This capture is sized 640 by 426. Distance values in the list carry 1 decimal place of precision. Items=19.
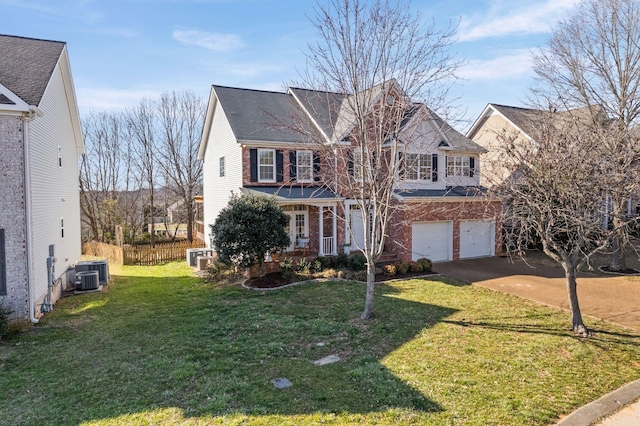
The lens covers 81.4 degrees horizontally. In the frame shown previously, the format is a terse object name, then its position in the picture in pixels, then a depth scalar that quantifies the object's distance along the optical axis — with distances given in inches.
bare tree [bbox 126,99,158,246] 1232.2
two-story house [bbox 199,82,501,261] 689.0
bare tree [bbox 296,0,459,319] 357.1
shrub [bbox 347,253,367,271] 595.2
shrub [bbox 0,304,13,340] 334.3
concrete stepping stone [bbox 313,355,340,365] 281.5
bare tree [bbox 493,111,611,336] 319.3
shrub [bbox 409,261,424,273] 617.2
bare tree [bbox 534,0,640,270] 604.4
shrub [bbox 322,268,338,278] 572.1
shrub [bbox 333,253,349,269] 617.3
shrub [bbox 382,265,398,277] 591.8
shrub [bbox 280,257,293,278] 570.3
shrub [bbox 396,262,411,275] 601.3
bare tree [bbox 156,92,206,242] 1200.2
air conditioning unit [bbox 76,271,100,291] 539.2
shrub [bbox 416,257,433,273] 618.8
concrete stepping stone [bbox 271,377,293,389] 242.1
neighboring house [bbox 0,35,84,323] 364.2
